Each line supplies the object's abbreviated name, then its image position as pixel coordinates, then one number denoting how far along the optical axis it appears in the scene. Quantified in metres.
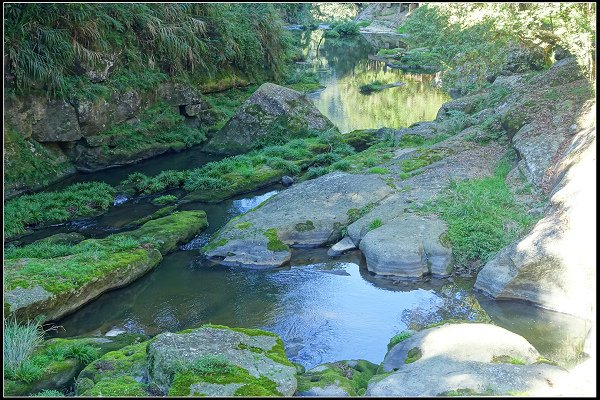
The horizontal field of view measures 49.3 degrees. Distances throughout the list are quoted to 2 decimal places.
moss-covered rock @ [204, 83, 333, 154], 21.45
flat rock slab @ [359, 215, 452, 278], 12.03
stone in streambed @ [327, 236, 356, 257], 13.28
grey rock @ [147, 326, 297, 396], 7.48
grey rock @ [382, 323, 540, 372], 8.03
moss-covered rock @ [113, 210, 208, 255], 13.62
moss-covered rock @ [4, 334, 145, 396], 8.00
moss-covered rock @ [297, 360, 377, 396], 7.59
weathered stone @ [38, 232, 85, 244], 13.70
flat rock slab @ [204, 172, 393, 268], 13.16
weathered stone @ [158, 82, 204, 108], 22.78
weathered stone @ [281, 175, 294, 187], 17.98
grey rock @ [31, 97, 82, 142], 18.36
